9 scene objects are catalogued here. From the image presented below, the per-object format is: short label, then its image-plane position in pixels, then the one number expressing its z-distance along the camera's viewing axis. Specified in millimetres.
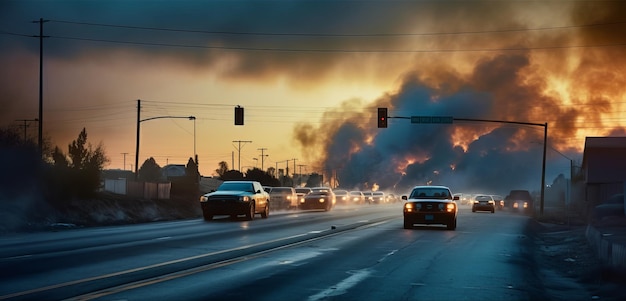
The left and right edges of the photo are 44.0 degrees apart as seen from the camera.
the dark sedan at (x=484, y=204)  60500
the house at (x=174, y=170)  146250
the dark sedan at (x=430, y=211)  30391
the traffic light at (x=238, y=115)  43931
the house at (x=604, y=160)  64438
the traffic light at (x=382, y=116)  48184
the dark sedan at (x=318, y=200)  56656
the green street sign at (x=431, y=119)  53531
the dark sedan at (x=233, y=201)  36438
